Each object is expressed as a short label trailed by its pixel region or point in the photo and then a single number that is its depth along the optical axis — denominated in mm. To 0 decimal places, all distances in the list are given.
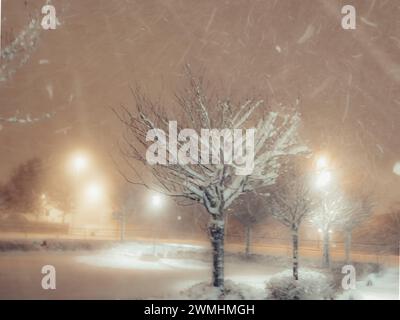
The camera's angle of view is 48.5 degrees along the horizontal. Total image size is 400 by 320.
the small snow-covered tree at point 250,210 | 38125
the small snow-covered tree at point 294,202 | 20000
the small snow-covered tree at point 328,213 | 28600
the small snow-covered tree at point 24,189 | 48125
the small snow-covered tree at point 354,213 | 30625
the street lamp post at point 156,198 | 35884
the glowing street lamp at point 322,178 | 21639
